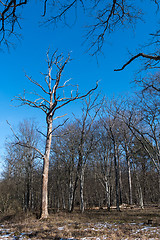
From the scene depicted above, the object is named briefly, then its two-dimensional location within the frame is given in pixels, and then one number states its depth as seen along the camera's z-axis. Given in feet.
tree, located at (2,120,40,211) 67.10
